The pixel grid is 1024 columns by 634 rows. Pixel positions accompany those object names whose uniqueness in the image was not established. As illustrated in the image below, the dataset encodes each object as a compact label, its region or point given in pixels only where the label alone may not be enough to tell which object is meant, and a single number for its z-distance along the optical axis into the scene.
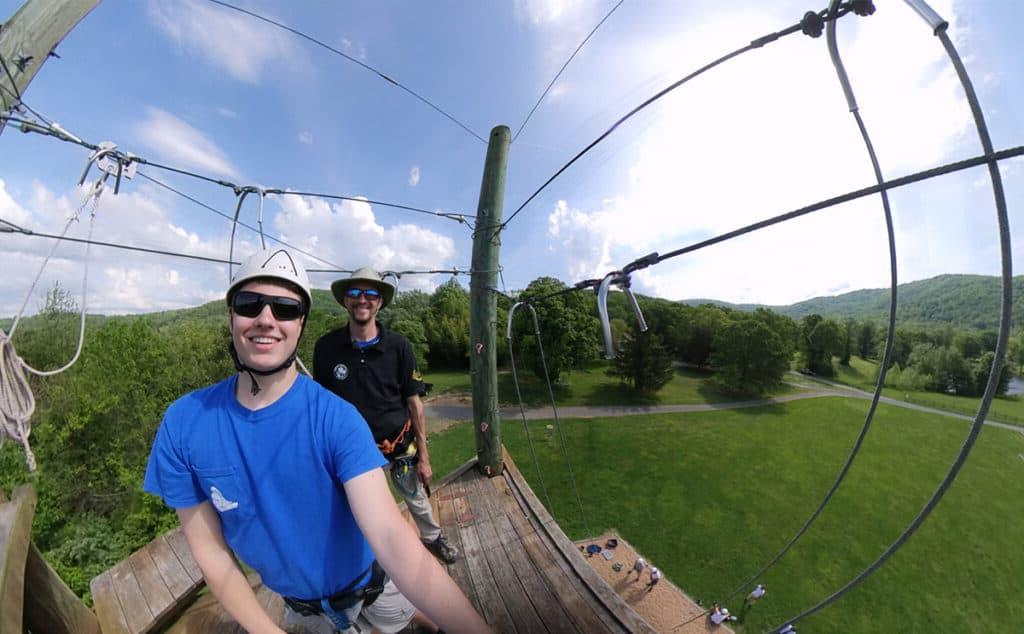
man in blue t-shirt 1.16
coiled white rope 2.15
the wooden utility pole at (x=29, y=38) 1.96
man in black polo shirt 2.44
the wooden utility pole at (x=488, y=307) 3.40
